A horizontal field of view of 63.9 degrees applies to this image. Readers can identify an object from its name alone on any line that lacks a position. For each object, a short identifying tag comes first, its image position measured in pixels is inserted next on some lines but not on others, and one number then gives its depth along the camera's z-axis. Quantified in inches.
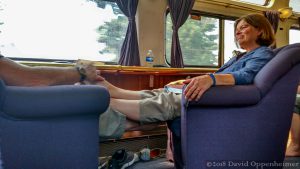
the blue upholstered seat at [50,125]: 35.8
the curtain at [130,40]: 114.4
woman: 46.5
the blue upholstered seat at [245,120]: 46.9
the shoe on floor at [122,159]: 67.3
